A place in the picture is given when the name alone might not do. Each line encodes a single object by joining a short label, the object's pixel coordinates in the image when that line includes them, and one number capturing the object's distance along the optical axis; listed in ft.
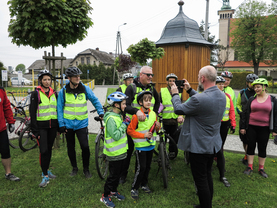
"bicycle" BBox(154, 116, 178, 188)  12.38
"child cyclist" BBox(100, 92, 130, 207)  10.43
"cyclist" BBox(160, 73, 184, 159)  15.72
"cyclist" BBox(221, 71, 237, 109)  15.53
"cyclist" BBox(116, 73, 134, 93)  20.46
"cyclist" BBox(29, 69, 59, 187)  12.61
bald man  8.58
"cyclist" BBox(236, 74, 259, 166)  15.60
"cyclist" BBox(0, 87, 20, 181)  13.12
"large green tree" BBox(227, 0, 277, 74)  102.68
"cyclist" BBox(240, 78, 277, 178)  14.05
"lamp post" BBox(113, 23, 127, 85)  105.35
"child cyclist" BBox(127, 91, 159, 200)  11.16
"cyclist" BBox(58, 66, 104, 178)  13.15
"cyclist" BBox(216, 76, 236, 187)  13.35
